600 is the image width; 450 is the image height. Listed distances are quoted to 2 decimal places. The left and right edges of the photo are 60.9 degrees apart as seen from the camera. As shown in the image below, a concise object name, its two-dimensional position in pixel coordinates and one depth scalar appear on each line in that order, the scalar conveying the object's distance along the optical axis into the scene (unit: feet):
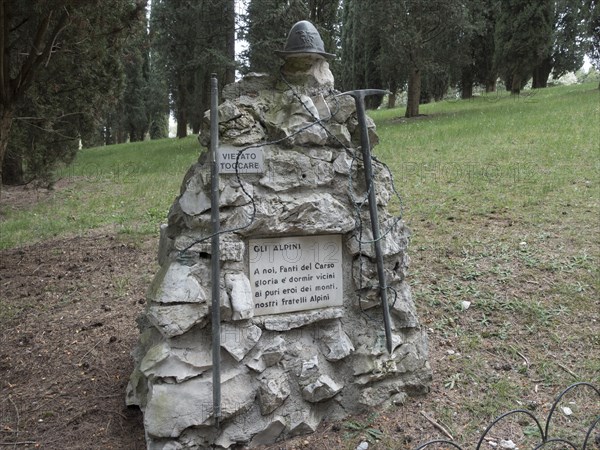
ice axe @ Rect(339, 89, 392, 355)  10.55
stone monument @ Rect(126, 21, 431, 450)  9.47
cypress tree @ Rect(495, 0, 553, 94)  68.49
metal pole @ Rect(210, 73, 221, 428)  9.23
